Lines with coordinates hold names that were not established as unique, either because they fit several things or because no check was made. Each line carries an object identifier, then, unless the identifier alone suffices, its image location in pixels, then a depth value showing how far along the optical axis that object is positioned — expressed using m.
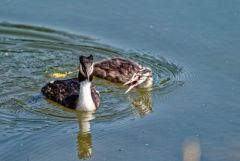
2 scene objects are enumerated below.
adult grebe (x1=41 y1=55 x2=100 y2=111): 18.86
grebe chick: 20.25
